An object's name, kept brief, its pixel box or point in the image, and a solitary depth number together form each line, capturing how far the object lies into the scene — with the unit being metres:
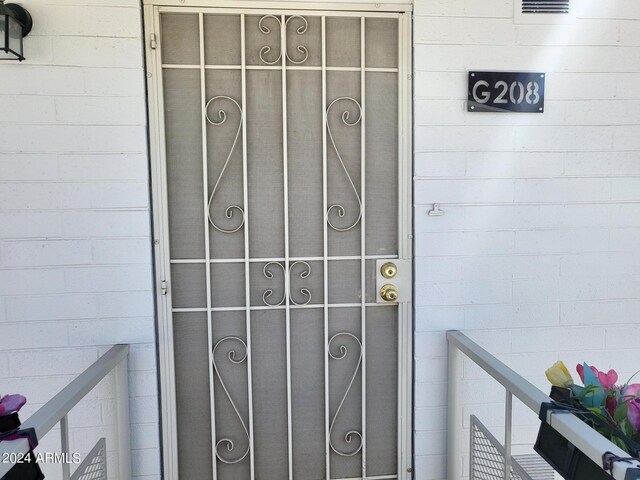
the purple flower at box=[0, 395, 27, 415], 1.14
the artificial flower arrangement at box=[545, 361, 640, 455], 1.09
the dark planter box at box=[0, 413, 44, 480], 1.11
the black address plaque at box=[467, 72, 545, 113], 1.95
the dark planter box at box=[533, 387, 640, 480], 1.09
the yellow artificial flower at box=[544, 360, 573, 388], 1.29
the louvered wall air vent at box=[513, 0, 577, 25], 1.96
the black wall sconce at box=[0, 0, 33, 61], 1.66
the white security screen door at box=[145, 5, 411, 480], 1.91
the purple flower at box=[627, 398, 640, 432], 1.08
